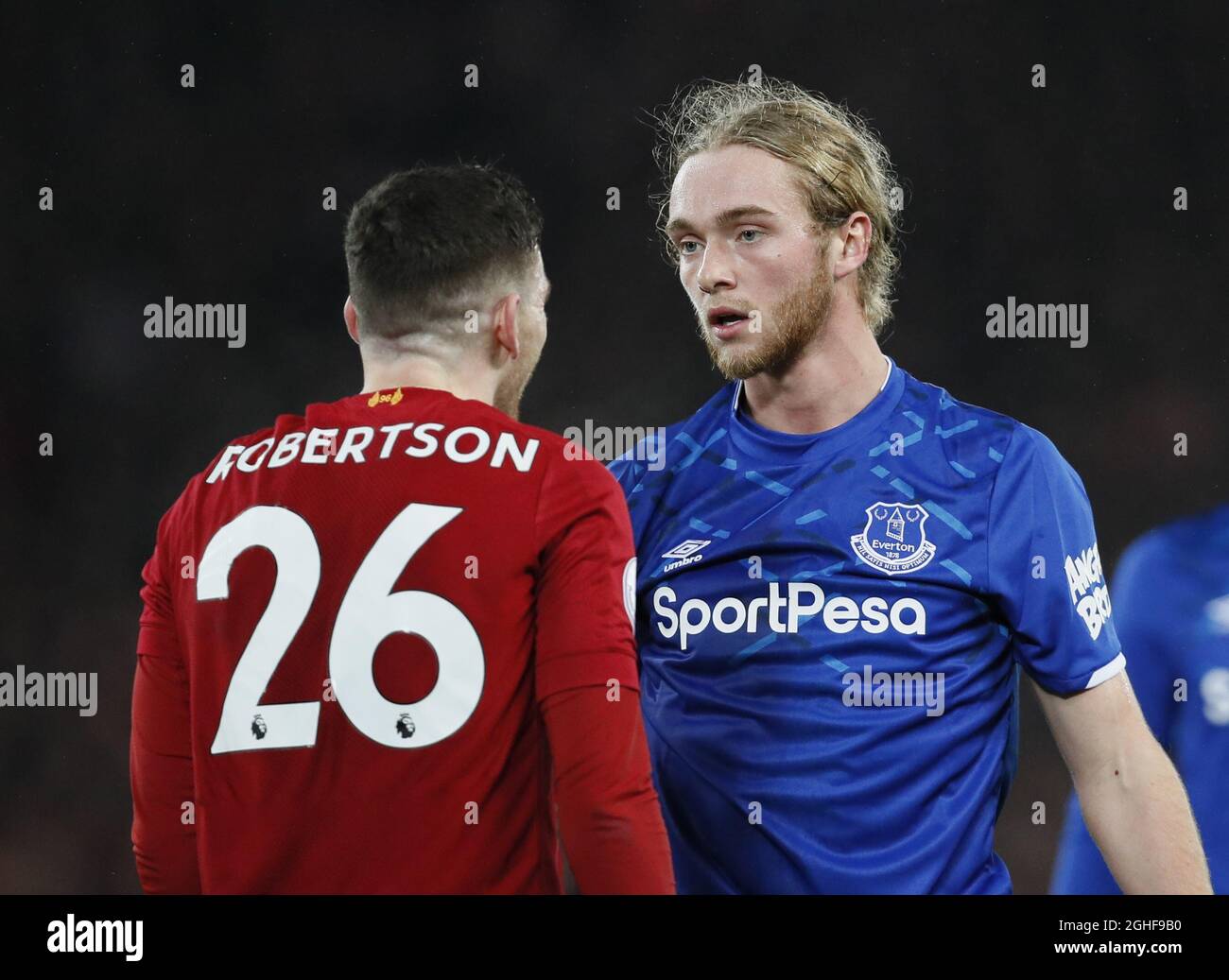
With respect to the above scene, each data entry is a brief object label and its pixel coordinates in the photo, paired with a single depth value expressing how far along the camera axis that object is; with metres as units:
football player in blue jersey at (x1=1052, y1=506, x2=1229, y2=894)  5.96
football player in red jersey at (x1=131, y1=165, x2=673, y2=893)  3.74
